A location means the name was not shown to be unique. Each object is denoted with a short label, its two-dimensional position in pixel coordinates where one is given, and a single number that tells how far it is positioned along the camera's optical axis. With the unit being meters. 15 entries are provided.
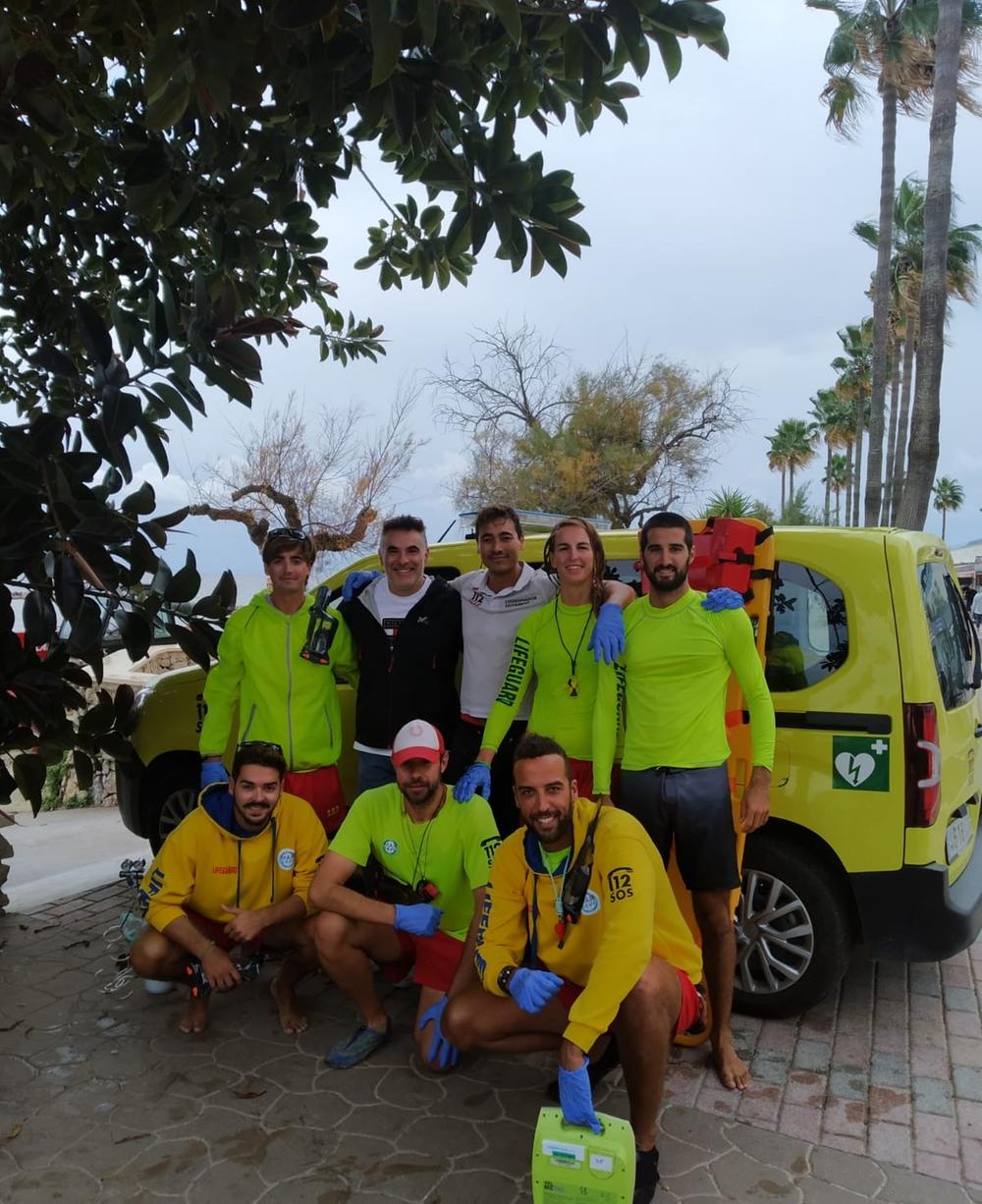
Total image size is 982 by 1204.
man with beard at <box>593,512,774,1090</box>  3.16
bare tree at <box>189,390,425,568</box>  20.17
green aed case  2.33
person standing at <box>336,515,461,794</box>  3.88
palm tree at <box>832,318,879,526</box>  35.81
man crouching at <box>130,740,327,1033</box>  3.56
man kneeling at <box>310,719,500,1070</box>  3.35
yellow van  3.27
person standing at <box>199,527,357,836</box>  3.97
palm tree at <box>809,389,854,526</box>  46.81
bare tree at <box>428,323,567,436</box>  28.28
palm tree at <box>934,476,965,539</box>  74.94
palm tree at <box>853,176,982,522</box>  26.06
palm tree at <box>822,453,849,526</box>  59.36
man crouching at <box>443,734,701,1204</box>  2.64
